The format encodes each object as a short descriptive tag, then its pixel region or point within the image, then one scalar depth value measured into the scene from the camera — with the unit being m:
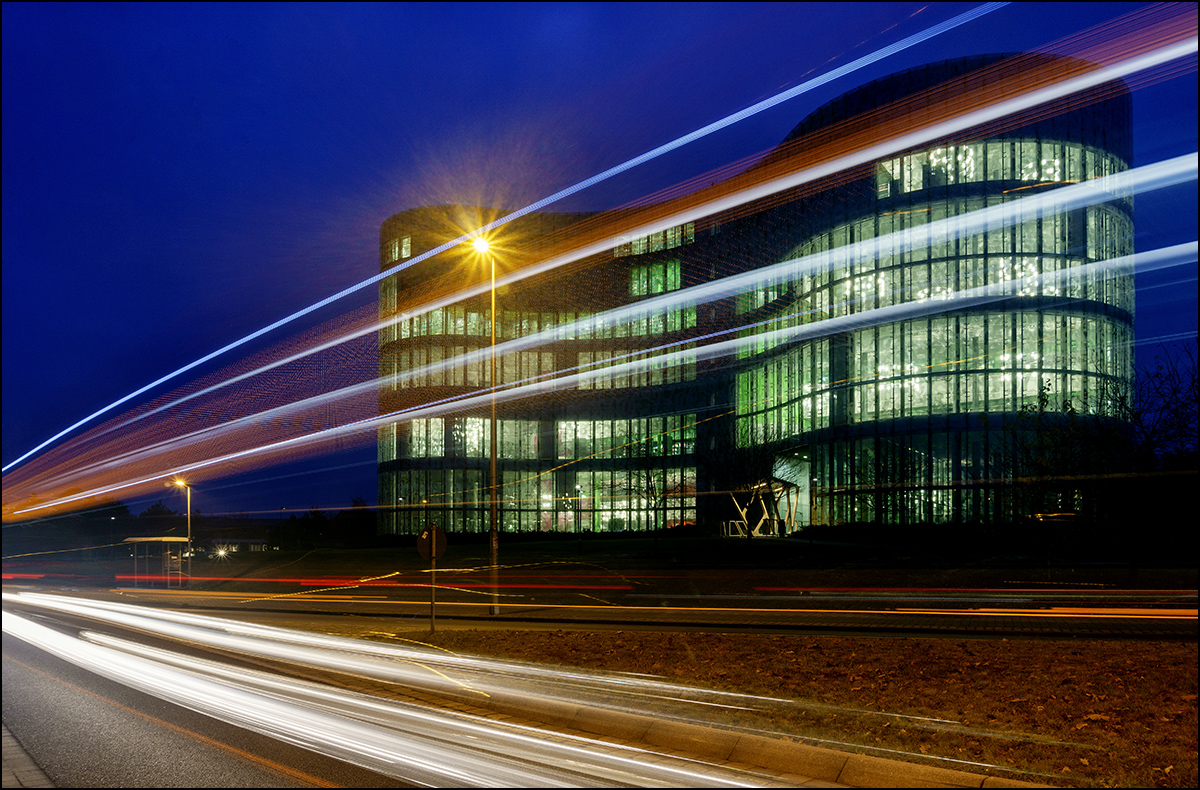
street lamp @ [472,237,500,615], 21.64
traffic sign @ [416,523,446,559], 18.19
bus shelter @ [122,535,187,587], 45.78
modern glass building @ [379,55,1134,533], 50.84
